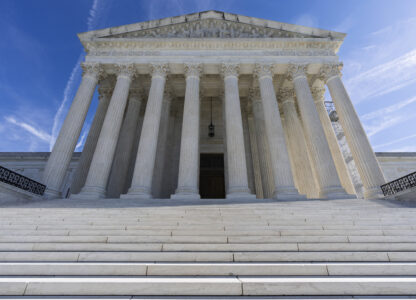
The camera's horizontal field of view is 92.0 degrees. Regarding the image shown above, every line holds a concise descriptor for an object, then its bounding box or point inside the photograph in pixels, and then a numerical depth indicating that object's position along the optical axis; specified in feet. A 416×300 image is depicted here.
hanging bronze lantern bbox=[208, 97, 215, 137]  73.12
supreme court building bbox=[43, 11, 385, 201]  46.70
